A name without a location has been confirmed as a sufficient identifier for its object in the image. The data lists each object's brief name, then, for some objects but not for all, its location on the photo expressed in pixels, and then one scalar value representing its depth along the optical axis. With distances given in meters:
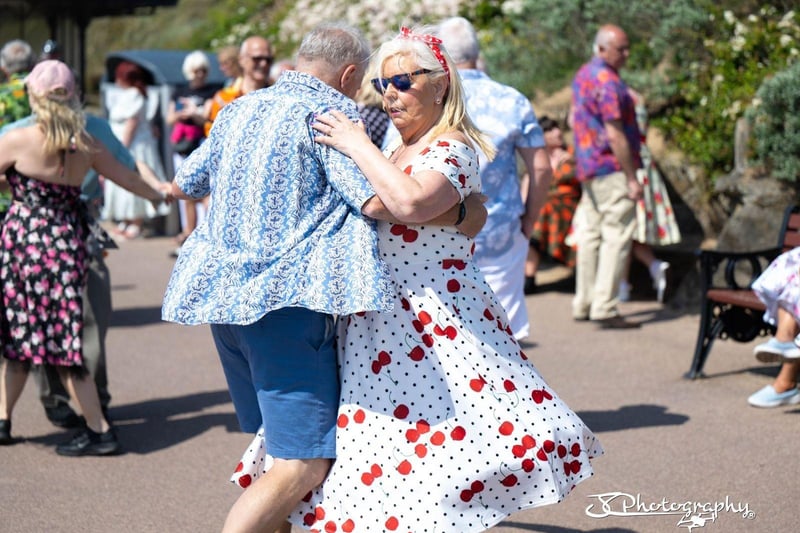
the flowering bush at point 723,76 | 9.71
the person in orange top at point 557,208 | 9.91
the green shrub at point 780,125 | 8.41
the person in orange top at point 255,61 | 7.80
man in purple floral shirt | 8.34
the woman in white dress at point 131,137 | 13.38
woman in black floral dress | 5.47
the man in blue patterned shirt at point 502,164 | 5.64
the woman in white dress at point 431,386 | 3.40
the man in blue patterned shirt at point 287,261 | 3.34
